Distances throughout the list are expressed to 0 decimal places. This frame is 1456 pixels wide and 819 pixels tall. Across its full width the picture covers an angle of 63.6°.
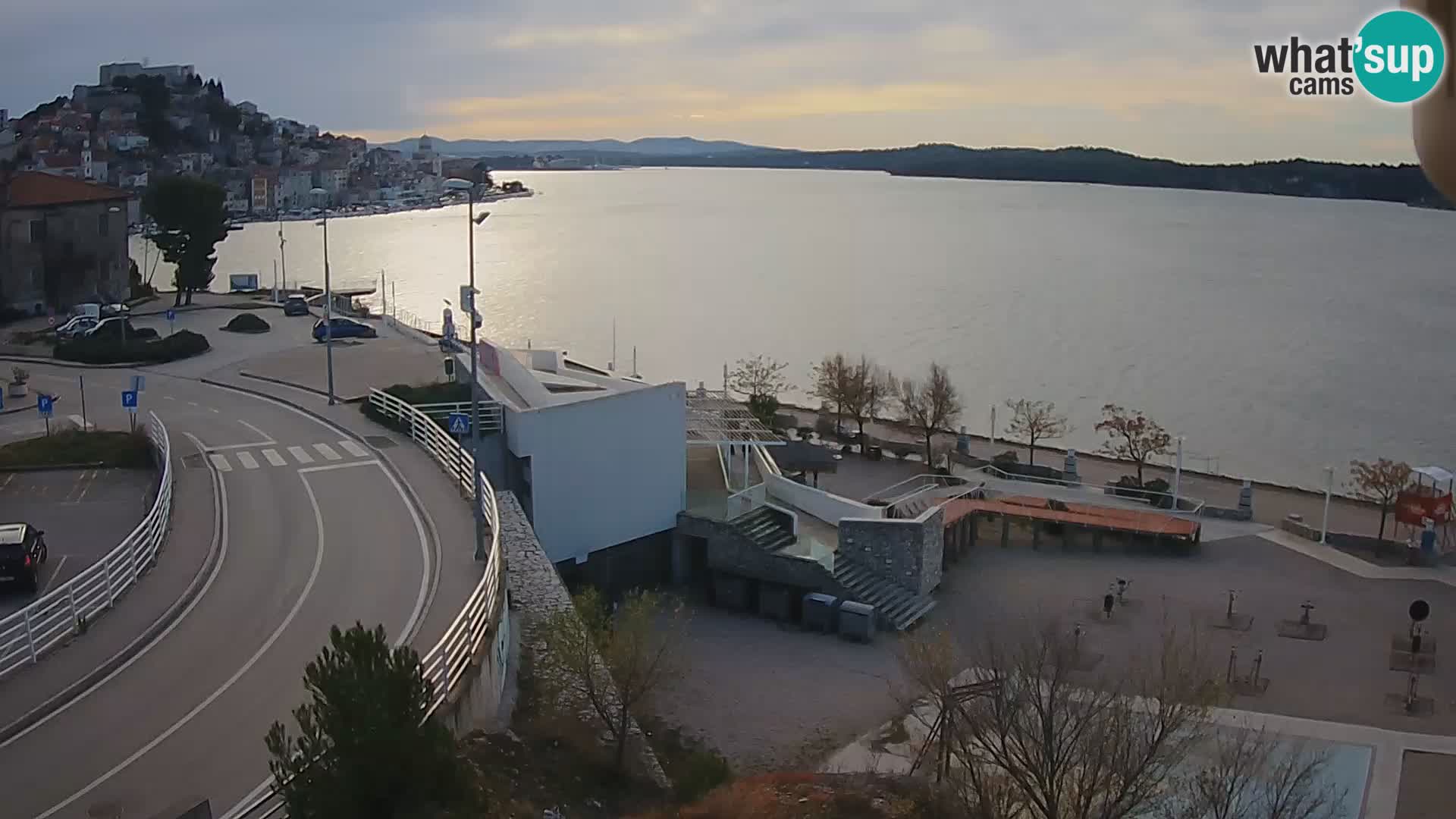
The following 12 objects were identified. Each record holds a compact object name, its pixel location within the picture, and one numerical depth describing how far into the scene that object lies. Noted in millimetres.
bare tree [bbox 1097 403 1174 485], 35562
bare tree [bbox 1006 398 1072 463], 39688
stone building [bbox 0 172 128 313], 45906
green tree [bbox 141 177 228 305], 48969
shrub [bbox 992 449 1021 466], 38094
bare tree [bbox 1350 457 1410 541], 29547
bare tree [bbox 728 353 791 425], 38156
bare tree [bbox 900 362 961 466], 38594
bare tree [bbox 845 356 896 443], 40125
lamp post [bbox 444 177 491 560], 16844
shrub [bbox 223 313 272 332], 43469
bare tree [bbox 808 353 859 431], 40344
